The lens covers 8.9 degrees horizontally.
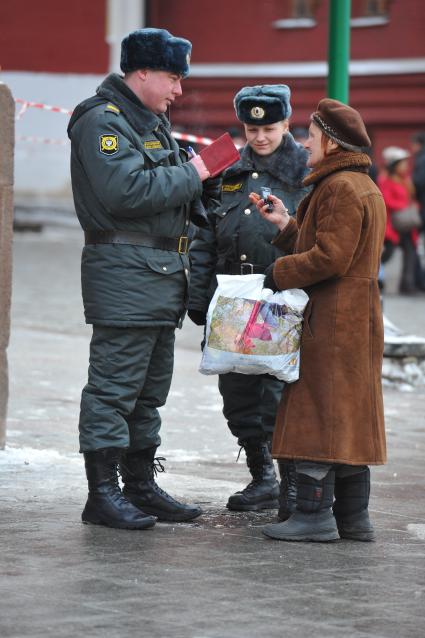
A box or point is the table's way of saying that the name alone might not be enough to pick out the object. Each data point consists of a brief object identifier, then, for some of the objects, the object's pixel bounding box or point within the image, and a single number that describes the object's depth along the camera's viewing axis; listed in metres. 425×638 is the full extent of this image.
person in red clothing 30.50
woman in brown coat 10.08
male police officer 10.21
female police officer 11.30
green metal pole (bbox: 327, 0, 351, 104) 17.41
